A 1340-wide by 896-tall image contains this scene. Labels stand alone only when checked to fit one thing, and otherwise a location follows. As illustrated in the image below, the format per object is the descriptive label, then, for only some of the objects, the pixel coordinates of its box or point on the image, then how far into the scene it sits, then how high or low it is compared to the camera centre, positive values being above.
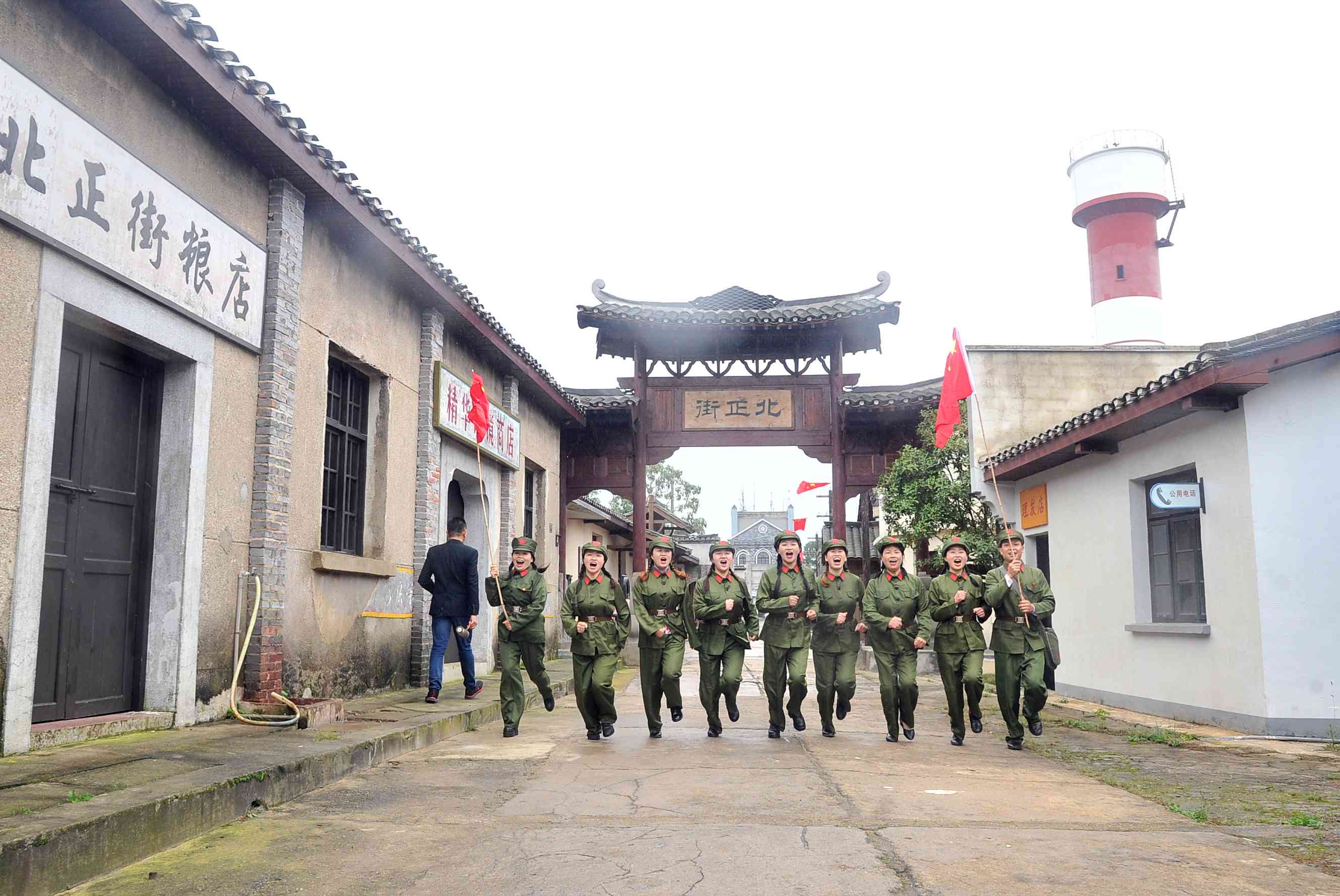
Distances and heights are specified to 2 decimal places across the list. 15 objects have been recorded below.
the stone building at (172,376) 5.84 +1.46
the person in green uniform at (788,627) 9.15 -0.32
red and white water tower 30.81 +10.35
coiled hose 7.46 -0.82
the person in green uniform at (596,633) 8.84 -0.37
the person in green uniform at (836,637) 9.30 -0.41
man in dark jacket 9.93 +0.02
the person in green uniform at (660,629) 9.09 -0.34
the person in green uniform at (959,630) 8.92 -0.35
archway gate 18.33 +3.49
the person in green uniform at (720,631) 9.13 -0.36
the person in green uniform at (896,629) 8.98 -0.33
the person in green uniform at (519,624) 8.82 -0.29
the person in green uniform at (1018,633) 8.73 -0.36
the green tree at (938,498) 16.38 +1.42
